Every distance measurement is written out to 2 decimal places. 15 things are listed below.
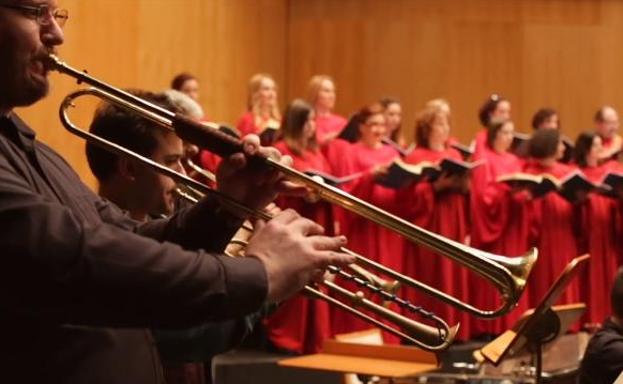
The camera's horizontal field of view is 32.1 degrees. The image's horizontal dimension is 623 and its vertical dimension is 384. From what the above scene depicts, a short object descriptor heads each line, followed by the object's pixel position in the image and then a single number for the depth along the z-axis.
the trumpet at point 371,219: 1.79
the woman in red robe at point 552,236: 7.31
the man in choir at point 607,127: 8.77
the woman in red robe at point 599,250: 7.43
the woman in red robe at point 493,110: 8.59
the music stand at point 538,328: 3.36
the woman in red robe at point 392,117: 8.11
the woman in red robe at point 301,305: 6.39
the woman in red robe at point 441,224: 6.89
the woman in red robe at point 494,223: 7.09
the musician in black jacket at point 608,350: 3.70
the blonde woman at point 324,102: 7.87
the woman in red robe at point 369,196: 6.65
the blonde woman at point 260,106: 7.20
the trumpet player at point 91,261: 1.48
